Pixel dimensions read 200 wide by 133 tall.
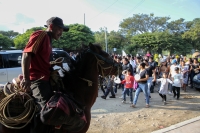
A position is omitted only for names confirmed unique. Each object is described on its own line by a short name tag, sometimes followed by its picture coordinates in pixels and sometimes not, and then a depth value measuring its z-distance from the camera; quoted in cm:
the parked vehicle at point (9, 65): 856
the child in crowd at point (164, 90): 793
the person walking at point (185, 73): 1092
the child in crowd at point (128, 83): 808
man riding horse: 241
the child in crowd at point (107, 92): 864
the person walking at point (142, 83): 750
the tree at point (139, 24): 5550
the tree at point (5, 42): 3325
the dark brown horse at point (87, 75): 306
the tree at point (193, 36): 4212
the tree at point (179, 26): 5010
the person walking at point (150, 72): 901
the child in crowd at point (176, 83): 866
